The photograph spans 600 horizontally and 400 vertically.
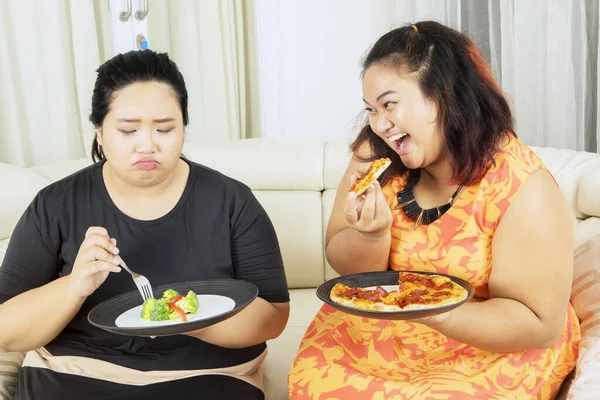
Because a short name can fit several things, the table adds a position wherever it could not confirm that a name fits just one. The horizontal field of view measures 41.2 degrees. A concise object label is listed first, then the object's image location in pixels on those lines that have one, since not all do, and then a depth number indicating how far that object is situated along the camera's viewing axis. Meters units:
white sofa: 2.88
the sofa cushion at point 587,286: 1.95
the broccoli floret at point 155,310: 1.60
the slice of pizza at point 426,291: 1.53
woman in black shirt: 1.79
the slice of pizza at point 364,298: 1.54
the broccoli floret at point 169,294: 1.67
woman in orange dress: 1.70
